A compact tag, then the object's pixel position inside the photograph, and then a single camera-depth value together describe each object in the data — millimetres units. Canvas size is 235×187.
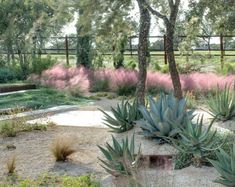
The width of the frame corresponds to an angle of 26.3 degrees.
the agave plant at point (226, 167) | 5211
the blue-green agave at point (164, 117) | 7336
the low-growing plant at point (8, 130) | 9023
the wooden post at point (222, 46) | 19656
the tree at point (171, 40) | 10102
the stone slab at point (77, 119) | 10164
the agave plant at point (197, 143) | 6262
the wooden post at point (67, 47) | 22781
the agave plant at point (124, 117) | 8453
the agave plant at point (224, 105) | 8755
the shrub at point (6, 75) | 18100
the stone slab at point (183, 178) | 5570
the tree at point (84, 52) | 19875
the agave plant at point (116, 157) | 5969
